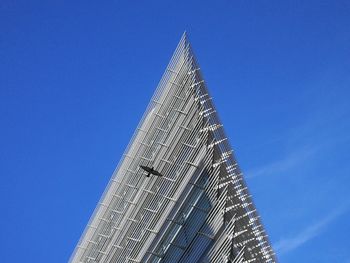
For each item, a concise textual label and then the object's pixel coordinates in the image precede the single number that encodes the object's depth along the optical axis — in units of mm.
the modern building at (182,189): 32562
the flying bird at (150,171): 34091
